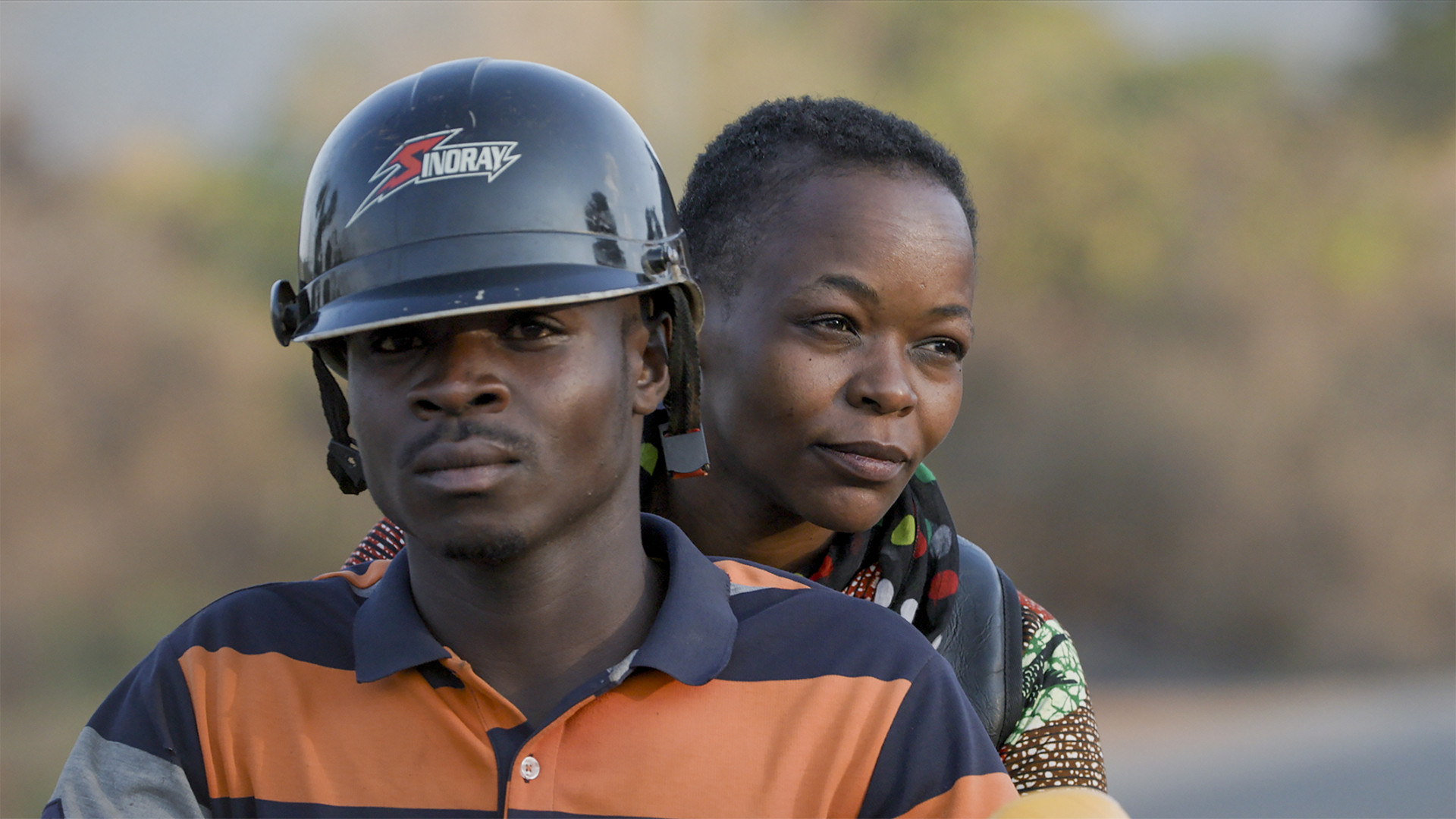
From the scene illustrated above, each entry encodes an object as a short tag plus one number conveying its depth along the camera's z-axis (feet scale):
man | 15.34
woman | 21.03
